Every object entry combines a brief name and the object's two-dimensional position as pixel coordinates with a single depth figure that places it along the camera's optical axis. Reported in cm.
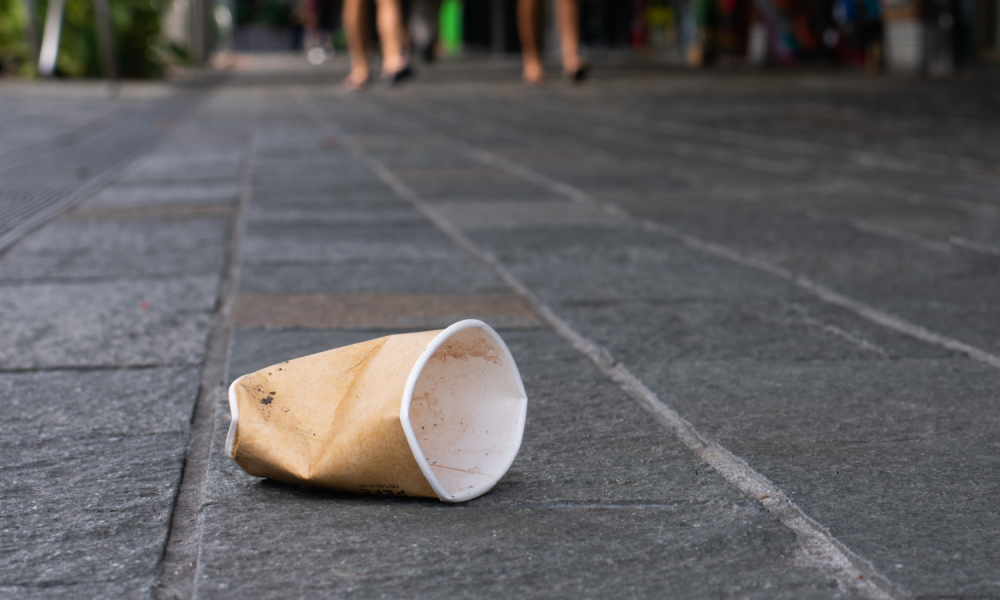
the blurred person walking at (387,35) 940
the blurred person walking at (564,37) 982
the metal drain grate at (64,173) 370
